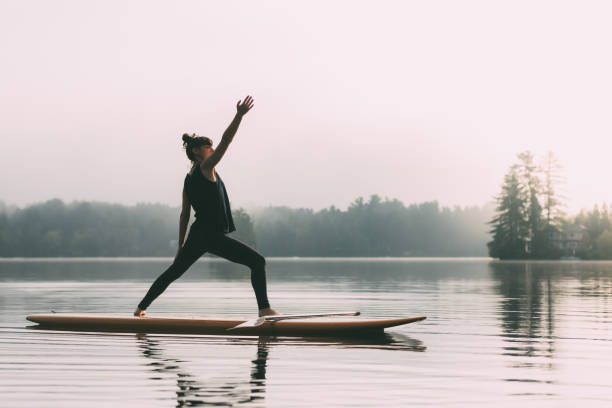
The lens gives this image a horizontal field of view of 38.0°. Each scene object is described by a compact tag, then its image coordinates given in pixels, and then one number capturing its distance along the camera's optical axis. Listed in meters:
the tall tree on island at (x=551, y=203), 112.44
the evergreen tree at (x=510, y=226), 109.44
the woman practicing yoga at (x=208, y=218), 10.41
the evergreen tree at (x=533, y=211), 109.81
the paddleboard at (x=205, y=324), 10.88
